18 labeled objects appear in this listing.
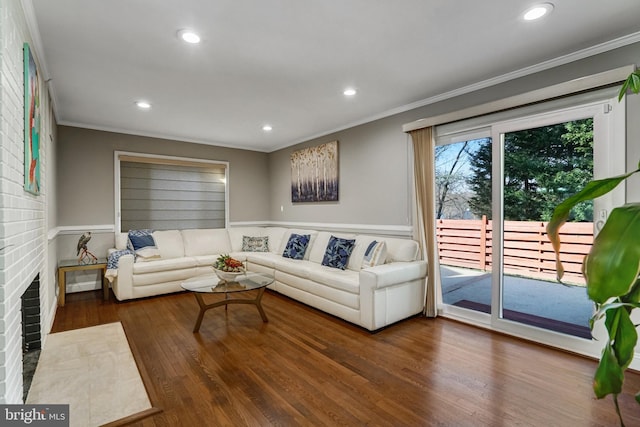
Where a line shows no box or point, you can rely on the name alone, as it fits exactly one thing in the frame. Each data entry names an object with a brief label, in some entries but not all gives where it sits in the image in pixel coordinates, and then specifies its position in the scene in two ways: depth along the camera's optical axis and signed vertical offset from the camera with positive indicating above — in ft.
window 16.87 +1.22
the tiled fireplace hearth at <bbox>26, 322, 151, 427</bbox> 6.52 -3.96
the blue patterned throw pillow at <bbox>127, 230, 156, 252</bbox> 15.62 -1.33
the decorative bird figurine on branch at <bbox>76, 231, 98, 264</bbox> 14.64 -1.75
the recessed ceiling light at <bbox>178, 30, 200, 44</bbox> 7.59 +4.33
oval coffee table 10.72 -2.57
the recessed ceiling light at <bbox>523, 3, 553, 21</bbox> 6.71 +4.32
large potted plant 2.62 -0.58
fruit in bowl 11.21 -1.98
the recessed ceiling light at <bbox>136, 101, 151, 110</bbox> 12.43 +4.37
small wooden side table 13.51 -2.35
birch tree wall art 16.39 +2.16
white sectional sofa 10.78 -2.40
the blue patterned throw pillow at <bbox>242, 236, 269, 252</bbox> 18.74 -1.83
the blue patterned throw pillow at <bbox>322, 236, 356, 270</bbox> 13.37 -1.73
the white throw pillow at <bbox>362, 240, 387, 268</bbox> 12.33 -1.67
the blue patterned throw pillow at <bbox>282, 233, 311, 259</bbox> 15.83 -1.71
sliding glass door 8.89 -0.14
